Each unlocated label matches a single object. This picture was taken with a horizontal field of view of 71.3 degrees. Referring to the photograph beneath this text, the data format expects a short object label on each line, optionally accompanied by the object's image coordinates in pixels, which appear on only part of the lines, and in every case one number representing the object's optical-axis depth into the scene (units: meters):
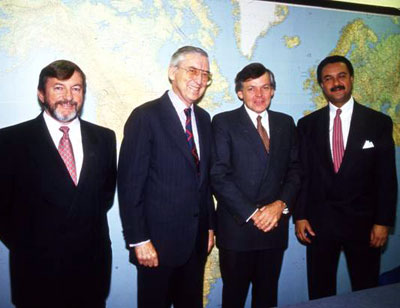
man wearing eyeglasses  1.60
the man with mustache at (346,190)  2.03
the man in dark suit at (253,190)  1.86
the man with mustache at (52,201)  1.52
